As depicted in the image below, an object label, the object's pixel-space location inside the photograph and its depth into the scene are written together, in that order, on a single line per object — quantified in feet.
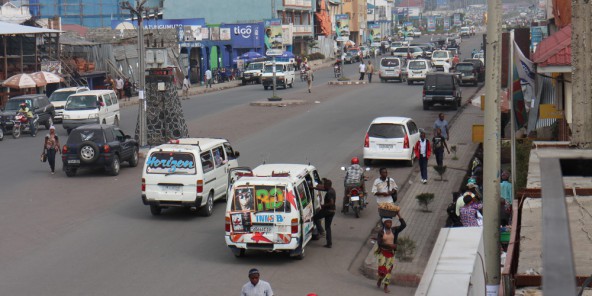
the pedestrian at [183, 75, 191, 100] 184.14
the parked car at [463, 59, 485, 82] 199.00
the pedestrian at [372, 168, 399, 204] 63.36
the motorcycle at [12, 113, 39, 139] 119.03
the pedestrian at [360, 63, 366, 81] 222.07
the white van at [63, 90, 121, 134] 120.98
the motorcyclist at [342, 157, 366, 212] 68.03
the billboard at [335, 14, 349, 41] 419.74
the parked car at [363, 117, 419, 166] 88.74
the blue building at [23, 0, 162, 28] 315.99
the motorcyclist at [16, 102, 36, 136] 121.19
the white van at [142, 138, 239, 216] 65.26
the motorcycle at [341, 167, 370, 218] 67.26
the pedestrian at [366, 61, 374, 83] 215.41
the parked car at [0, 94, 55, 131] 127.24
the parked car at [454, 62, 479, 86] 195.72
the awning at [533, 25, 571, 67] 61.36
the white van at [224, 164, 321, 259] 53.31
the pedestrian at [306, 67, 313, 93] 189.17
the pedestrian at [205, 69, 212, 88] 218.18
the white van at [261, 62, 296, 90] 205.26
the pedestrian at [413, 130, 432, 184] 79.36
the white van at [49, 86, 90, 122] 138.51
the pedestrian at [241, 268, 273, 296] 39.99
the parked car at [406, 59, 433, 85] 202.08
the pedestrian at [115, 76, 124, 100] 181.98
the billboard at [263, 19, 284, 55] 293.84
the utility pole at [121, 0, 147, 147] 99.60
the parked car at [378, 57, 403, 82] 215.31
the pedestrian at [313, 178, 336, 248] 57.62
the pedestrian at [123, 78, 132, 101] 182.39
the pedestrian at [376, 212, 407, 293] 48.42
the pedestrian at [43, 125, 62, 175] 86.74
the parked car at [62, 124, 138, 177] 83.71
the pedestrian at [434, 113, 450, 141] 90.33
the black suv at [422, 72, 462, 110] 144.36
